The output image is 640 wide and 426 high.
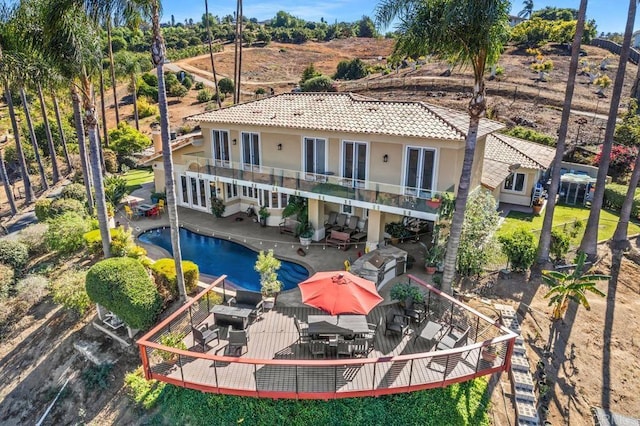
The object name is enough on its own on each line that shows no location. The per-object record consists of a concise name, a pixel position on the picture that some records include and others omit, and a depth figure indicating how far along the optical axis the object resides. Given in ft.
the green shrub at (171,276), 55.83
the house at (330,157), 63.16
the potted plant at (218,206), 87.04
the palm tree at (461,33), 42.19
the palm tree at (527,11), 413.88
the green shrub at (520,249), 60.54
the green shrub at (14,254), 65.57
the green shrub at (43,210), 80.06
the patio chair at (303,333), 41.68
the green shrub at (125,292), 48.98
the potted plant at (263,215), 82.33
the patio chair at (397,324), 43.83
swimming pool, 64.44
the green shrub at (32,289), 59.93
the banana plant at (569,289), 50.08
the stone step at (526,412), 39.14
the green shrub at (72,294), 54.90
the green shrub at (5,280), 60.03
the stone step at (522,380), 41.88
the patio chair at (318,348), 40.40
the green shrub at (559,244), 65.05
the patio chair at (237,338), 41.06
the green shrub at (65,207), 79.30
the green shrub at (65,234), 69.26
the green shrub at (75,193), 86.28
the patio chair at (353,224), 75.96
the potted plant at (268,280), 51.70
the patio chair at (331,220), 78.03
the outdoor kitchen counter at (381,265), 56.85
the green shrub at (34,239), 71.36
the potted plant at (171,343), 40.63
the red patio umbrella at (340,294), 40.75
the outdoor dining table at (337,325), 40.65
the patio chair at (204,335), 41.74
